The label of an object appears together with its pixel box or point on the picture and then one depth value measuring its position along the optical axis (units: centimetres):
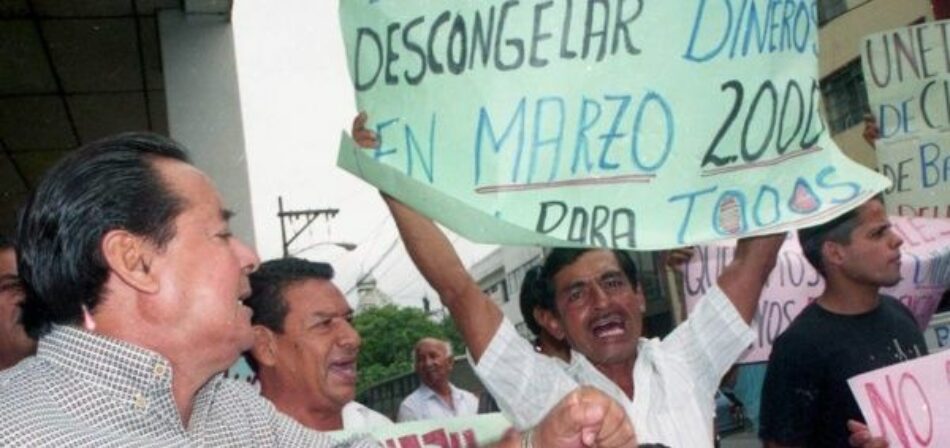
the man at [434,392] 461
